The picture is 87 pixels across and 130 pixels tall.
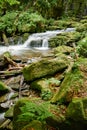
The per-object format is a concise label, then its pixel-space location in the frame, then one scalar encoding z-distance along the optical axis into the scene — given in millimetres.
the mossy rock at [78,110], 2993
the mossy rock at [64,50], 7619
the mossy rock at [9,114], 3917
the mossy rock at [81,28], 10630
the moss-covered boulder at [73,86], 3686
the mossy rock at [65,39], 9236
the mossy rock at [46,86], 4506
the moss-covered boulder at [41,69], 5084
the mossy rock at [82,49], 6468
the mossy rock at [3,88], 5009
